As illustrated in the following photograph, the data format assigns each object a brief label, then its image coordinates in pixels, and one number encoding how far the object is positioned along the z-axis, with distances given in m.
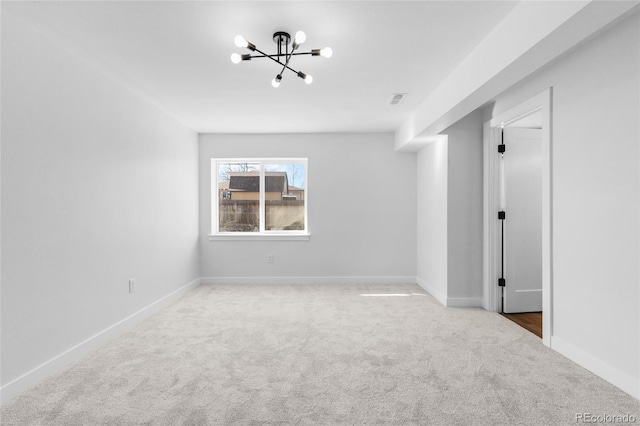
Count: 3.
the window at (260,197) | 5.66
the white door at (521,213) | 3.82
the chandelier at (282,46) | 2.16
